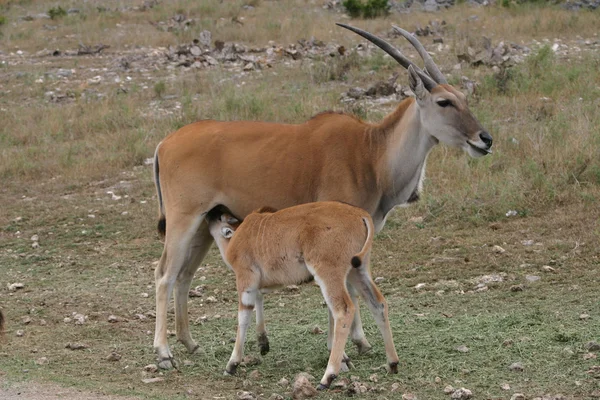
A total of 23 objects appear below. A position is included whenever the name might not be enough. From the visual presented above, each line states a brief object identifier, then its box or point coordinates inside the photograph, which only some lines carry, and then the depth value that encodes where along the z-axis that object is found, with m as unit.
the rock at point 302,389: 11.53
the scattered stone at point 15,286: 18.25
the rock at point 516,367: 12.10
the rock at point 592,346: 12.44
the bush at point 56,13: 51.56
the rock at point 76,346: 14.55
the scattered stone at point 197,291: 17.52
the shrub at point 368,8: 45.56
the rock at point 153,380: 12.76
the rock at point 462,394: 11.23
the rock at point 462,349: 12.99
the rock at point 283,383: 12.26
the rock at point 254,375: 12.65
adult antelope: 14.03
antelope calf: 12.05
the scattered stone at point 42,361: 13.65
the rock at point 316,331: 14.62
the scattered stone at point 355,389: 11.68
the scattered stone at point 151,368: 13.28
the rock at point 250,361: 13.28
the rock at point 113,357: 13.80
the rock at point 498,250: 17.92
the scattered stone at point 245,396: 11.64
